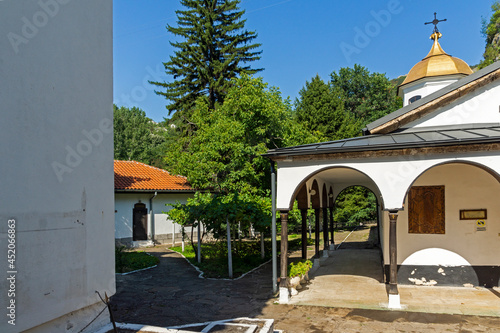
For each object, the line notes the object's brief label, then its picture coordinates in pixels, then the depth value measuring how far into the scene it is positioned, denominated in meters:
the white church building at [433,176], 8.02
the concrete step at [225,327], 5.00
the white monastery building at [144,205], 18.75
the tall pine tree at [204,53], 25.52
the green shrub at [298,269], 9.47
